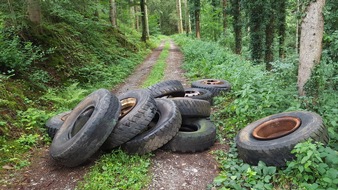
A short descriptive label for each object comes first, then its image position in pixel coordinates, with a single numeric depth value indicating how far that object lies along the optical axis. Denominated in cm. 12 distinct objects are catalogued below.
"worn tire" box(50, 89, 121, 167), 407
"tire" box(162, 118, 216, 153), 459
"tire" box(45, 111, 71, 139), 536
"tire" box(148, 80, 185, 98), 635
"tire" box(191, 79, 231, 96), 739
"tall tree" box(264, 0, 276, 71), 1520
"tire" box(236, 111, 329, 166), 365
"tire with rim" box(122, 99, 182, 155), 436
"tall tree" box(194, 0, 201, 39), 2467
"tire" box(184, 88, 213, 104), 666
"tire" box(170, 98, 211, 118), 526
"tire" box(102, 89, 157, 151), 438
